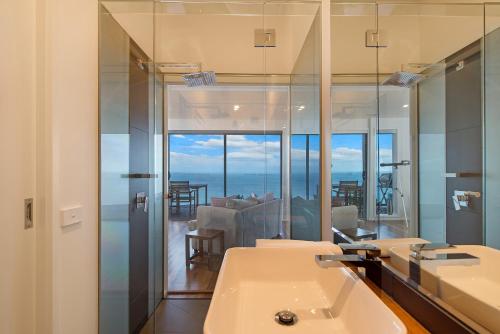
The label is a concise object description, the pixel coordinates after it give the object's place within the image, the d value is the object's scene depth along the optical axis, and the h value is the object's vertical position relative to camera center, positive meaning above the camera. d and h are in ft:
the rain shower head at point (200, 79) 7.86 +3.02
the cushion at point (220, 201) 9.22 -1.25
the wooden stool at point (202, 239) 8.86 -2.65
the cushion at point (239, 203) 9.25 -1.34
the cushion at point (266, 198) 8.98 -1.11
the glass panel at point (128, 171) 5.30 -0.06
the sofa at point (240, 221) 8.96 -2.01
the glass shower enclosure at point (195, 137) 5.61 +1.02
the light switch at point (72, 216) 4.07 -0.83
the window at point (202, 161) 8.96 +0.28
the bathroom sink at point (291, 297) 2.49 -1.64
